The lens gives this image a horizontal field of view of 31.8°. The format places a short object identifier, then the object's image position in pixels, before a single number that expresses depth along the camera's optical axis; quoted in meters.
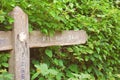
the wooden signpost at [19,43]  1.66
